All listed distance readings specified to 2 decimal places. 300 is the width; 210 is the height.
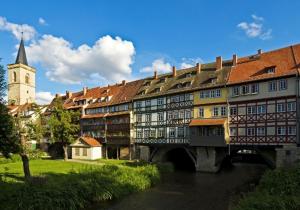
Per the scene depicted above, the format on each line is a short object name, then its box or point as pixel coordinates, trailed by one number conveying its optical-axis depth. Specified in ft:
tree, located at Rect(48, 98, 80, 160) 141.18
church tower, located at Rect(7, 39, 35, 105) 230.27
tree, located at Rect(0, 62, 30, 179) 53.26
